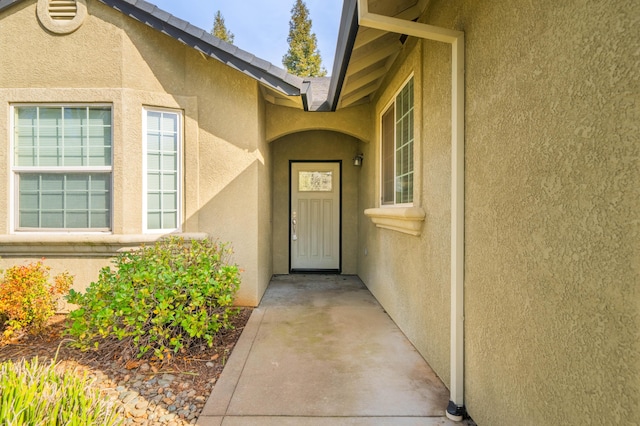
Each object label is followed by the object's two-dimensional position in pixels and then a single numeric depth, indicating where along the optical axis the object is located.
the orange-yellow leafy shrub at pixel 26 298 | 3.80
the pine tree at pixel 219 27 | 25.73
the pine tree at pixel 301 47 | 23.19
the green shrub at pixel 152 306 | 3.38
